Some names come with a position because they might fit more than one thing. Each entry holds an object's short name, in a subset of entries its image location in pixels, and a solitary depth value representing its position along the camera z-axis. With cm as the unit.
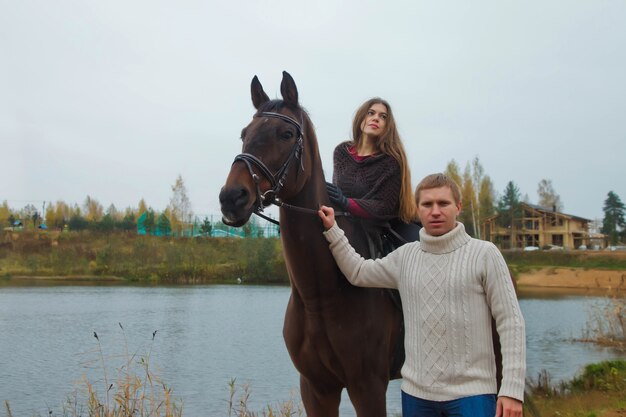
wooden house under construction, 6819
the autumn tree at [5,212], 8080
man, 277
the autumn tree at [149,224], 6919
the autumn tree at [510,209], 6731
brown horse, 335
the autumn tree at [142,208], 8727
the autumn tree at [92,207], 9675
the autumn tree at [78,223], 7226
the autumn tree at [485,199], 5666
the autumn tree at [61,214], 8094
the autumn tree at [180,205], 7525
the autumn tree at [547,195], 9012
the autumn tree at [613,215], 7475
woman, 391
